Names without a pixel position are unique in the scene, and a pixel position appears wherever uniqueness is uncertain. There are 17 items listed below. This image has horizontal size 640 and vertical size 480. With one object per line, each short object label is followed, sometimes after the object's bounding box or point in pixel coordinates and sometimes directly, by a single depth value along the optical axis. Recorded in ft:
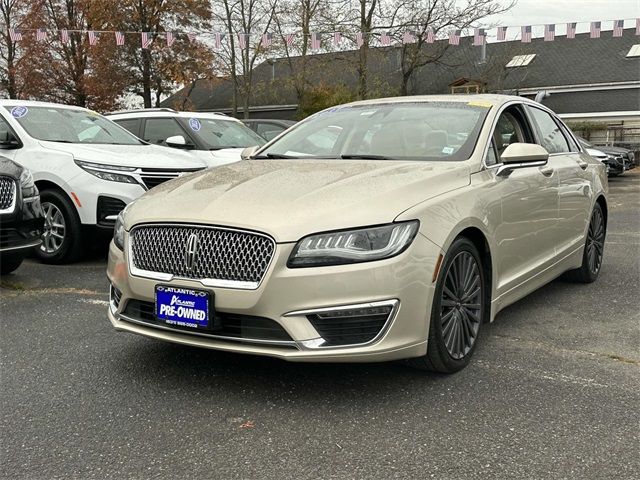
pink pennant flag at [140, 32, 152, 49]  66.29
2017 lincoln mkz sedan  9.78
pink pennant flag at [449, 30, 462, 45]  61.87
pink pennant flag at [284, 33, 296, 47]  71.46
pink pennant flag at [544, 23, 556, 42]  57.06
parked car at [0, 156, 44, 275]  16.83
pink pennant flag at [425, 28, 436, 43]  71.36
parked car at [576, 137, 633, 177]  58.49
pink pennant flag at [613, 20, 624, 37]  54.28
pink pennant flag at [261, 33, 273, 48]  61.99
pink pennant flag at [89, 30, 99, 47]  64.04
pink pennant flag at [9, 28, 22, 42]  88.90
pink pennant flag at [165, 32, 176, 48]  64.21
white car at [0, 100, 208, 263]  20.57
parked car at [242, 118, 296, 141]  43.55
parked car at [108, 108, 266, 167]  28.91
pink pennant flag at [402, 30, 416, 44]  67.19
